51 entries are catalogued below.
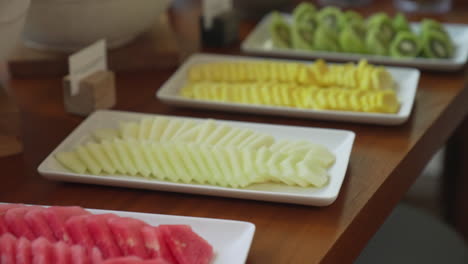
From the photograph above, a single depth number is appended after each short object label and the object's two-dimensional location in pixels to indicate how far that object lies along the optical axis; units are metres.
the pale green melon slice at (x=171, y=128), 1.31
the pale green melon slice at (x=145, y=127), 1.32
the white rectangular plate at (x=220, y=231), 1.06
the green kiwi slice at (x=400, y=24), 1.67
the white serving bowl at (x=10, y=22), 1.22
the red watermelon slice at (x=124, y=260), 0.98
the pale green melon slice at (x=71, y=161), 1.24
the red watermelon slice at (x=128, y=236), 1.03
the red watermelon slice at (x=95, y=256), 1.00
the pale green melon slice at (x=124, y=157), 1.23
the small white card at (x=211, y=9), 1.71
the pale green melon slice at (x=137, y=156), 1.23
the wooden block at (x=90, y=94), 1.42
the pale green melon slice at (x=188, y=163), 1.21
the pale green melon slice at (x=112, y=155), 1.24
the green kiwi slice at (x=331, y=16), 1.72
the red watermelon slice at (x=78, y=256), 1.00
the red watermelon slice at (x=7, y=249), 1.01
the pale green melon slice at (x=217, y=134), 1.29
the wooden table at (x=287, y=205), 1.14
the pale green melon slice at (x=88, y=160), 1.23
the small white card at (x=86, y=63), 1.41
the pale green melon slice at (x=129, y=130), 1.32
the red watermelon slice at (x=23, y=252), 1.00
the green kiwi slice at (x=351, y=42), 1.63
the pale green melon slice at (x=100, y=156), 1.24
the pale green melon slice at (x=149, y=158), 1.22
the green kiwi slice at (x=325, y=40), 1.64
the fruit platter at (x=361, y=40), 1.61
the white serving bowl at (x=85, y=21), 1.48
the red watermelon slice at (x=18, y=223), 1.06
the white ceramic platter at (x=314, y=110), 1.38
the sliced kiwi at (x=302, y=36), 1.66
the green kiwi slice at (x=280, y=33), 1.68
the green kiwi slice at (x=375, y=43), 1.62
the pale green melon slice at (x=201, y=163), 1.21
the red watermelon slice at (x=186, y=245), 1.04
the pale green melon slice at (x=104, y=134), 1.32
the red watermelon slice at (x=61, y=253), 0.99
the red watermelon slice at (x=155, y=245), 1.03
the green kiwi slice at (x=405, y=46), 1.61
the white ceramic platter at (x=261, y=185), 1.18
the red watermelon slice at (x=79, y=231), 1.04
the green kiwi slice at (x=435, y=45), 1.62
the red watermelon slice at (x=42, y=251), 0.99
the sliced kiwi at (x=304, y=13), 1.72
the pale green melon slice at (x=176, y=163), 1.21
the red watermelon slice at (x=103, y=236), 1.03
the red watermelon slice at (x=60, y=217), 1.05
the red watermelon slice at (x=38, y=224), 1.05
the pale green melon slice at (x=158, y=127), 1.32
